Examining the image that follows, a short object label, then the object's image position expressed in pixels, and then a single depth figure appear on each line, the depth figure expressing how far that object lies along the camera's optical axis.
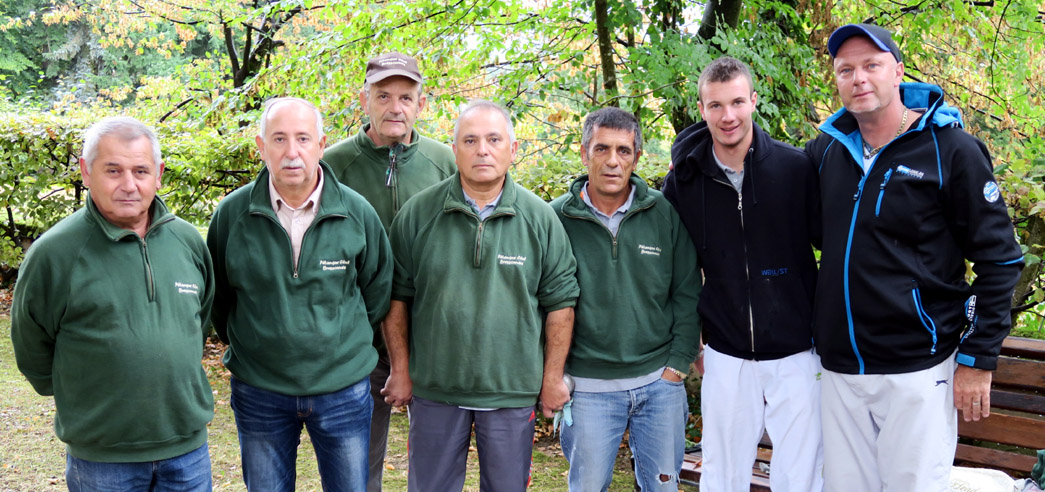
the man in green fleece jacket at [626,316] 3.52
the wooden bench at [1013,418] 4.05
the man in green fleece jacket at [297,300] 3.20
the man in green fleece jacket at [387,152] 4.02
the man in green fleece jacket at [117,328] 2.77
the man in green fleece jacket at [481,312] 3.32
